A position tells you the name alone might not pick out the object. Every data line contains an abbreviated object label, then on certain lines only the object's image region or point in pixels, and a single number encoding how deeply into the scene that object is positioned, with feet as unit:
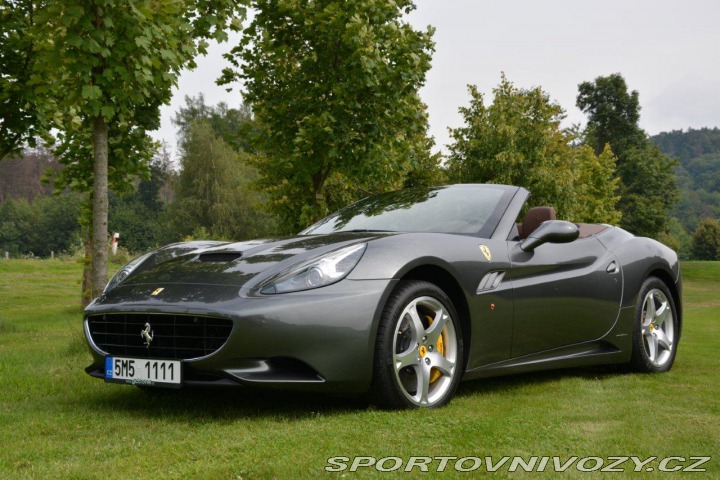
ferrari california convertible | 13.30
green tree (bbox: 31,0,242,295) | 23.82
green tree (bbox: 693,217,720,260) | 296.71
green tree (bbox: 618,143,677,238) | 179.52
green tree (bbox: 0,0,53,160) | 34.88
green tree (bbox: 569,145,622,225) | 125.01
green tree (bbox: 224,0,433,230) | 37.93
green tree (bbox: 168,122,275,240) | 202.49
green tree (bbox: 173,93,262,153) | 249.96
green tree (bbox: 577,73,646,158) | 199.93
